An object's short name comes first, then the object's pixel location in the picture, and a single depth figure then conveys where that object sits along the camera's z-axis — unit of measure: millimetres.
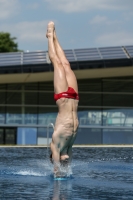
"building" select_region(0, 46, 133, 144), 34000
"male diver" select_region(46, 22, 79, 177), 8508
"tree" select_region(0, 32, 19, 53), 74625
